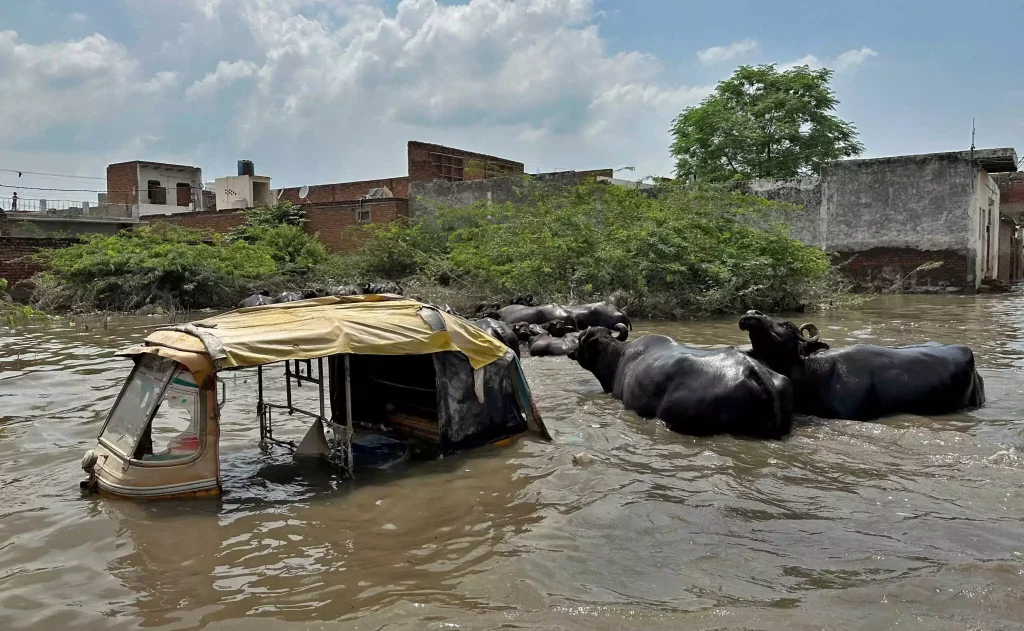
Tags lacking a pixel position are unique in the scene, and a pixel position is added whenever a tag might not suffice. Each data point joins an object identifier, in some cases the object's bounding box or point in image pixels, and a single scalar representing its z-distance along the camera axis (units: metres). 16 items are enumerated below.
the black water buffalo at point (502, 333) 10.78
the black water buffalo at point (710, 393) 6.55
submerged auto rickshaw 5.21
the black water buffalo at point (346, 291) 16.24
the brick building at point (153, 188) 41.28
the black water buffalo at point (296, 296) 16.39
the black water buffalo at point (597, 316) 13.99
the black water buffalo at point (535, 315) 14.04
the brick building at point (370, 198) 28.33
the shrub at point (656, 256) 17.23
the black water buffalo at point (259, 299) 17.14
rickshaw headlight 5.54
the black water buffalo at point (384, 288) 16.11
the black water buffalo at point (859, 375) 7.21
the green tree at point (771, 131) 30.72
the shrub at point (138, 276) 20.34
